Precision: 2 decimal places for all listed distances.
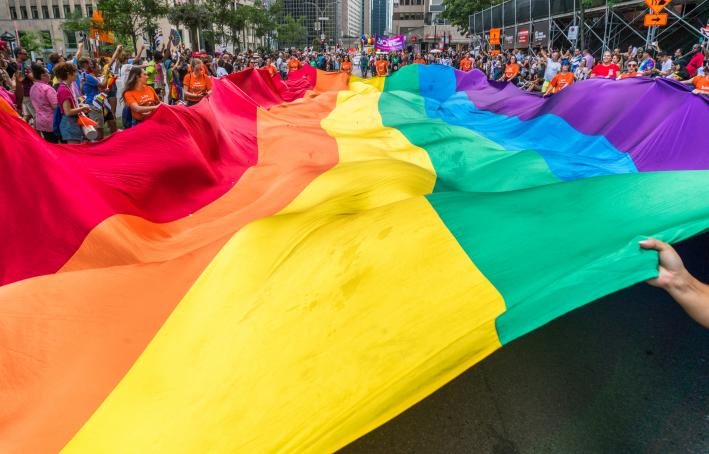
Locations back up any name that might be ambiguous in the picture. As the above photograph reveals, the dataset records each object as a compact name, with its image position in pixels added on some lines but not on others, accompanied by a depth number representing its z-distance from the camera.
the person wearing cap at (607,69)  12.26
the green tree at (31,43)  50.22
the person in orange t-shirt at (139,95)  6.29
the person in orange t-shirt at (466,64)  20.34
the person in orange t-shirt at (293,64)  17.30
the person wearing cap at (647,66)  12.47
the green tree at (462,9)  44.09
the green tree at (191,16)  32.62
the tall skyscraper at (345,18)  166.07
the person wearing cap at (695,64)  11.55
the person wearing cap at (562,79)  11.02
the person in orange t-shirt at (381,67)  20.89
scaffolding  16.94
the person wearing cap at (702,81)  8.78
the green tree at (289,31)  75.24
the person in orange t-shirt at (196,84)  8.75
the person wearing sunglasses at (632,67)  12.88
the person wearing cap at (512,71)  16.36
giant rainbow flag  1.79
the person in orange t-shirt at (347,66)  18.43
